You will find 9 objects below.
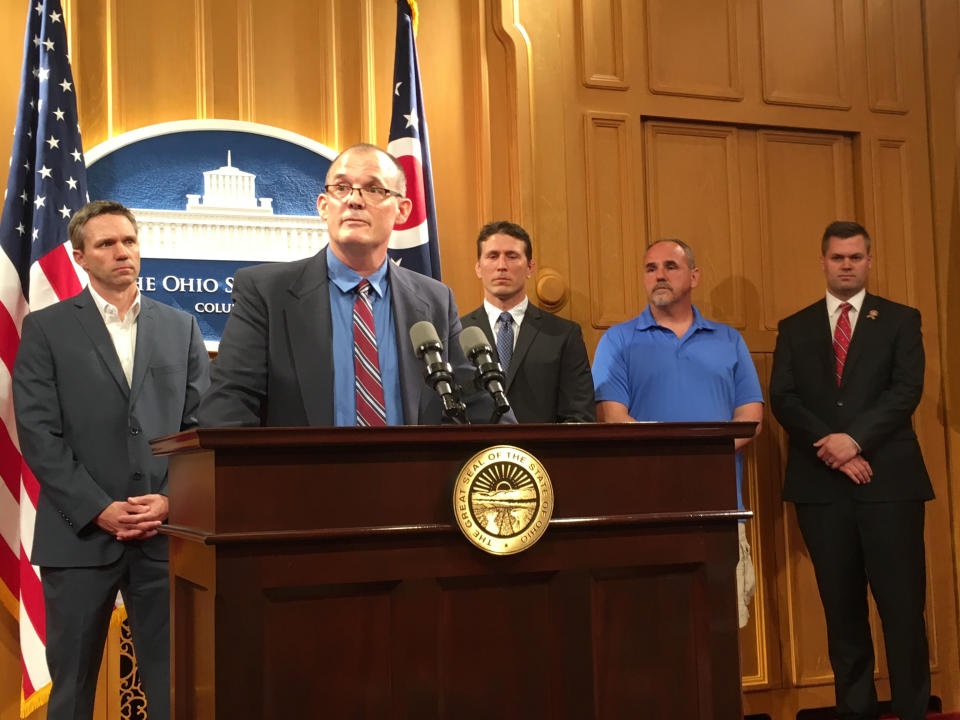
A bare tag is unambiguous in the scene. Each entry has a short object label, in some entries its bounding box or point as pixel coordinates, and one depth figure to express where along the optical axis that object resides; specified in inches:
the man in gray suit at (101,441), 121.5
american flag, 141.4
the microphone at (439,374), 76.6
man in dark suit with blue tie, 140.8
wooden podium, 68.8
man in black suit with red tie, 154.5
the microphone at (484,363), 77.9
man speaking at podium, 87.1
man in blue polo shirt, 156.3
